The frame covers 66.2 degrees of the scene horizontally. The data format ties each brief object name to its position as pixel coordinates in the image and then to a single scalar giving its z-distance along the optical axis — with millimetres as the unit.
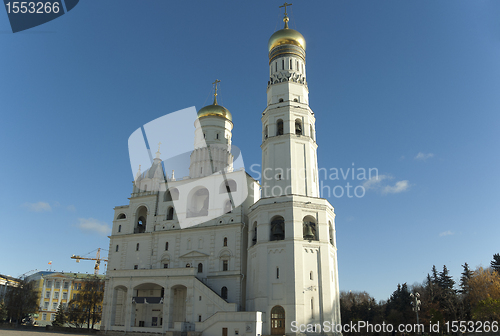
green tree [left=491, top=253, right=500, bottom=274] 50600
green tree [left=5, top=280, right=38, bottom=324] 51125
